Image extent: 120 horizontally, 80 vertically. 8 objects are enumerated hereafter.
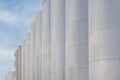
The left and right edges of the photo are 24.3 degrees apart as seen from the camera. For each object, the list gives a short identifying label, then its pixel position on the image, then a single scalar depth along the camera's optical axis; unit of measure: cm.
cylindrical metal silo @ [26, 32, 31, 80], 3203
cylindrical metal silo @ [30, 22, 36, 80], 2790
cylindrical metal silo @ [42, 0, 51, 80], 1906
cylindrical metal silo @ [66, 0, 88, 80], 1166
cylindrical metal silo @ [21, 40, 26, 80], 3644
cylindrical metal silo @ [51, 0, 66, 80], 1550
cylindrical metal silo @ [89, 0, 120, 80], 798
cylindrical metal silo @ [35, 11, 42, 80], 2376
